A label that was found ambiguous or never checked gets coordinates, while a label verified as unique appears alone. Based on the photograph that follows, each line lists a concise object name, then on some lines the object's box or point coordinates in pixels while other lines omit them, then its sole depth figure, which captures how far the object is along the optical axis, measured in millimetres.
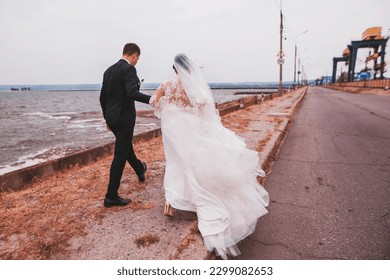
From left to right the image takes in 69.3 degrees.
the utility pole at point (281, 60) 24847
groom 3178
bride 2660
